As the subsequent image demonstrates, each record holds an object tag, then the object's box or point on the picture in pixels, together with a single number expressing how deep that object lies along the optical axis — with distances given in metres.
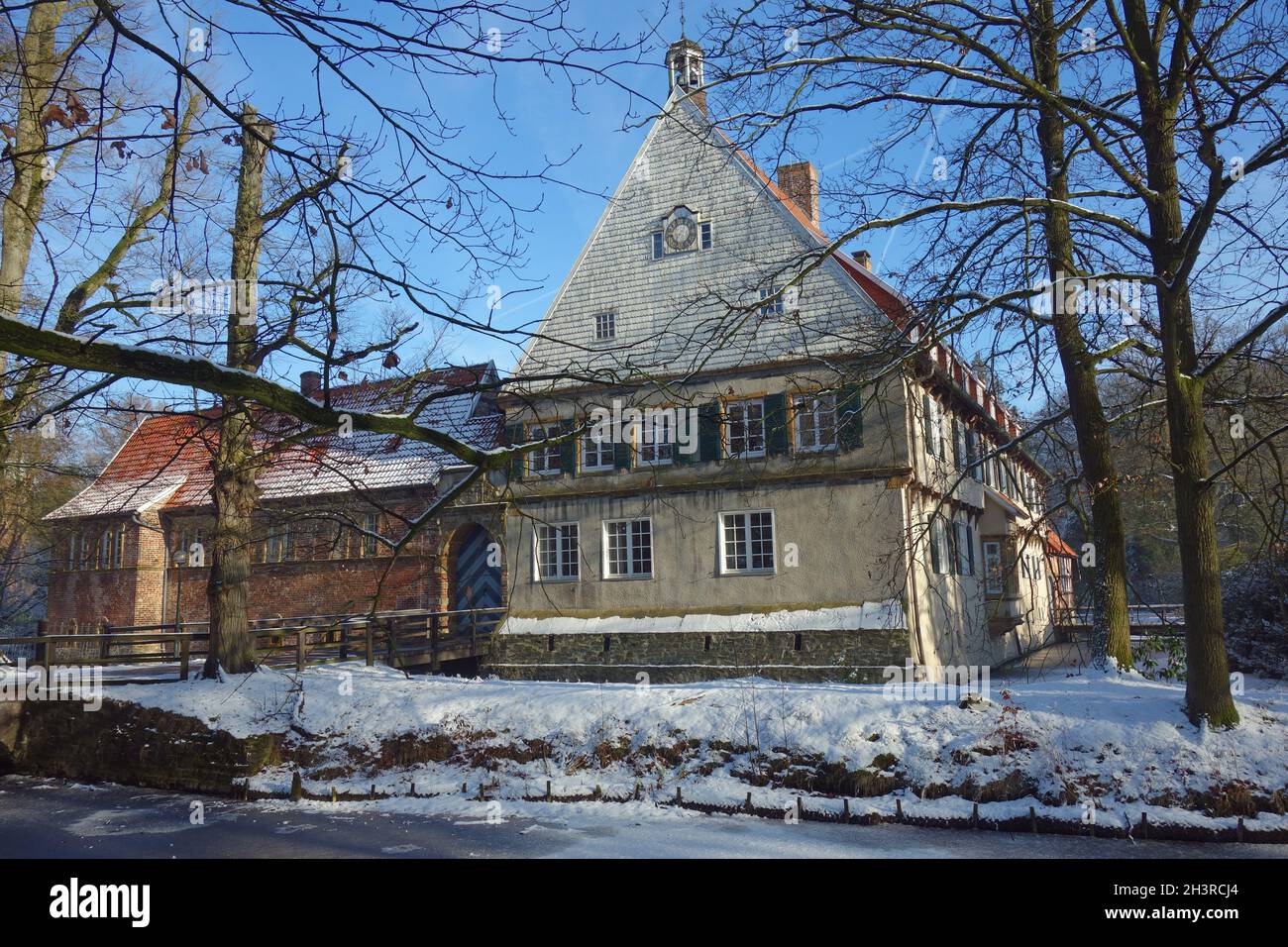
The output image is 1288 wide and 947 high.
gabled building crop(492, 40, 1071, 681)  19.89
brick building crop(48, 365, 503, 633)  26.58
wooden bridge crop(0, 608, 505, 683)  15.59
